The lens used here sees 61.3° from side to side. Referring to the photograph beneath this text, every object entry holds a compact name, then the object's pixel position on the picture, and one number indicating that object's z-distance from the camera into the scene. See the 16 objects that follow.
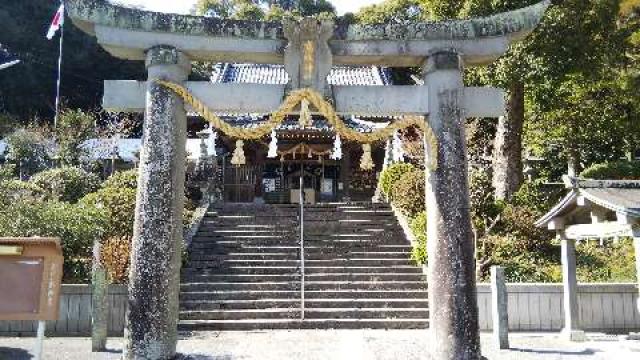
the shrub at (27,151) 26.67
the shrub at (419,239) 14.42
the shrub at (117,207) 14.62
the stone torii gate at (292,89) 6.81
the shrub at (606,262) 13.62
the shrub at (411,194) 17.67
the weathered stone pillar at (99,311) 9.26
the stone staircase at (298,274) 12.42
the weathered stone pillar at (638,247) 9.43
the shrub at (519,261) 13.80
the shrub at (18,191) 13.94
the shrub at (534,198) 17.52
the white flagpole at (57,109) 30.11
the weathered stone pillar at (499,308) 9.73
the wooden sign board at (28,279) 5.71
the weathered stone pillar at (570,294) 10.77
